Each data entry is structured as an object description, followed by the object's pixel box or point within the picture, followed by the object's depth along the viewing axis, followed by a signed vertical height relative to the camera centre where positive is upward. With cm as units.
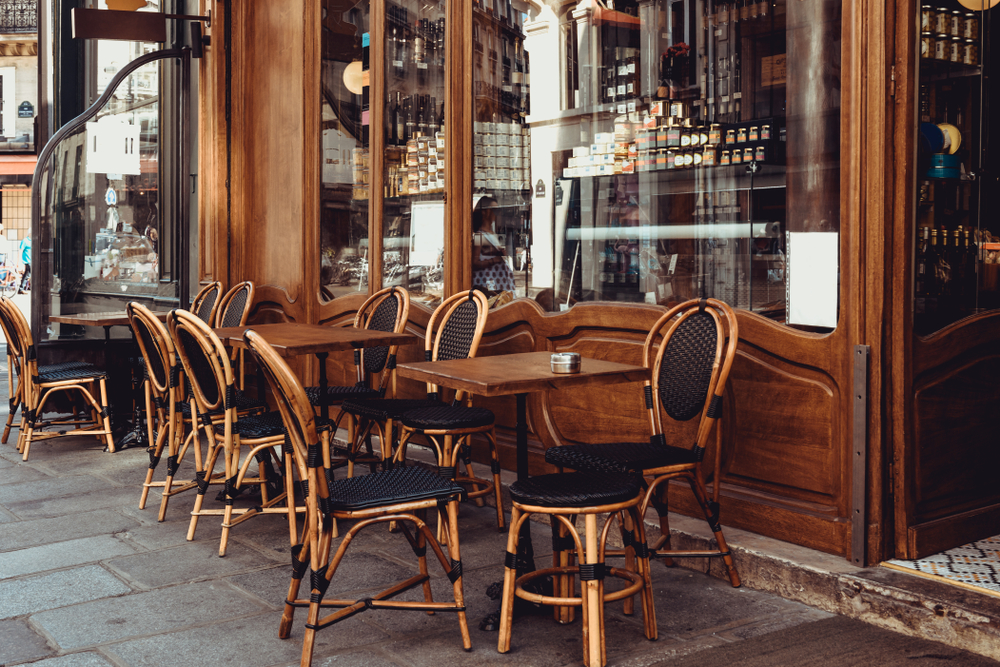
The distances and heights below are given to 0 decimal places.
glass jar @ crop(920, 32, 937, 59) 327 +82
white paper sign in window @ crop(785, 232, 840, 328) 344 +4
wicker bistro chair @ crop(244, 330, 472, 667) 259 -59
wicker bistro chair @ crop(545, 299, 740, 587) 312 -39
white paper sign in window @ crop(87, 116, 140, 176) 713 +107
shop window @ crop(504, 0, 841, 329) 356 +60
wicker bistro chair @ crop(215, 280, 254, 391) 603 -9
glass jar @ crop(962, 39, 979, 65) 352 +85
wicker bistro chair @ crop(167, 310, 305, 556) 369 -53
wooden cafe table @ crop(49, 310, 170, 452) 593 -31
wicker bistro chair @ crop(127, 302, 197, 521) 432 -45
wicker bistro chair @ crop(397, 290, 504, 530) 383 -51
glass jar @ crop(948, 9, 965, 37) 346 +95
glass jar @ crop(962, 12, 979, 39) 354 +95
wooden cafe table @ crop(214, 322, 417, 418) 393 -20
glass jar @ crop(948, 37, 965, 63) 343 +84
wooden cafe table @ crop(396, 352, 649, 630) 284 -26
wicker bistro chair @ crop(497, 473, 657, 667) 262 -69
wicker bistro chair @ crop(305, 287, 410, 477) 465 -34
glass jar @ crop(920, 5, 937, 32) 328 +91
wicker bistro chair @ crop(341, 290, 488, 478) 423 -24
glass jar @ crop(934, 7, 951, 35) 336 +93
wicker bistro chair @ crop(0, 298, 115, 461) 583 -55
